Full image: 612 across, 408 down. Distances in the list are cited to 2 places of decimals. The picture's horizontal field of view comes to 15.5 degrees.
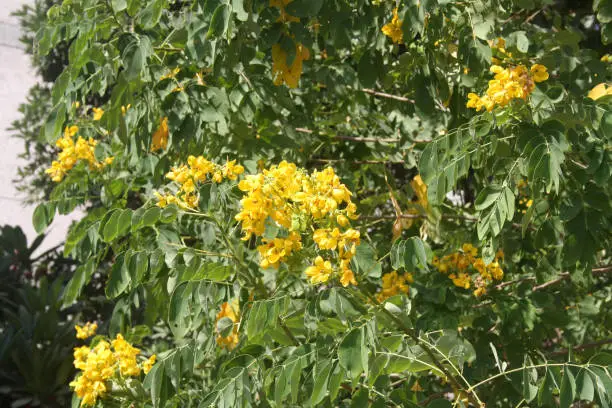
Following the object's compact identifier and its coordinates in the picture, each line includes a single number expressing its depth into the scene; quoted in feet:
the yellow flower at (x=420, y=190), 10.21
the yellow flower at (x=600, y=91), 9.16
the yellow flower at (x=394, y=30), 9.72
